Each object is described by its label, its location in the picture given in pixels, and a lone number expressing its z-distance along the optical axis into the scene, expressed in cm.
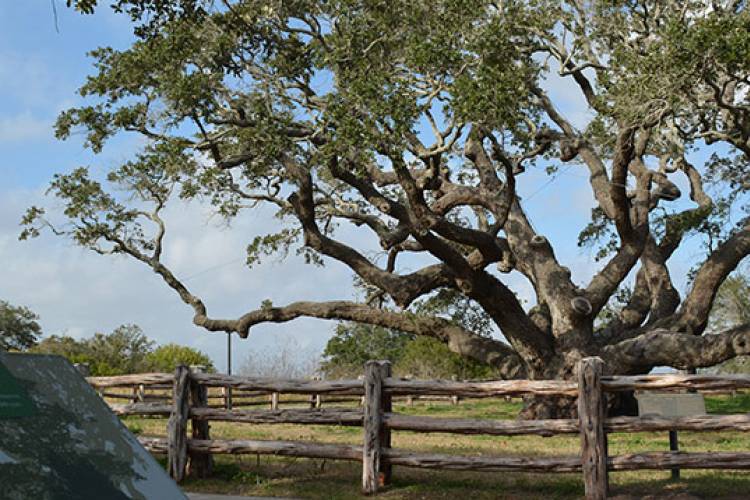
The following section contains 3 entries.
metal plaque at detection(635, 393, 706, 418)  917
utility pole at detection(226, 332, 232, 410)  2752
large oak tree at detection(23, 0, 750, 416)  1466
